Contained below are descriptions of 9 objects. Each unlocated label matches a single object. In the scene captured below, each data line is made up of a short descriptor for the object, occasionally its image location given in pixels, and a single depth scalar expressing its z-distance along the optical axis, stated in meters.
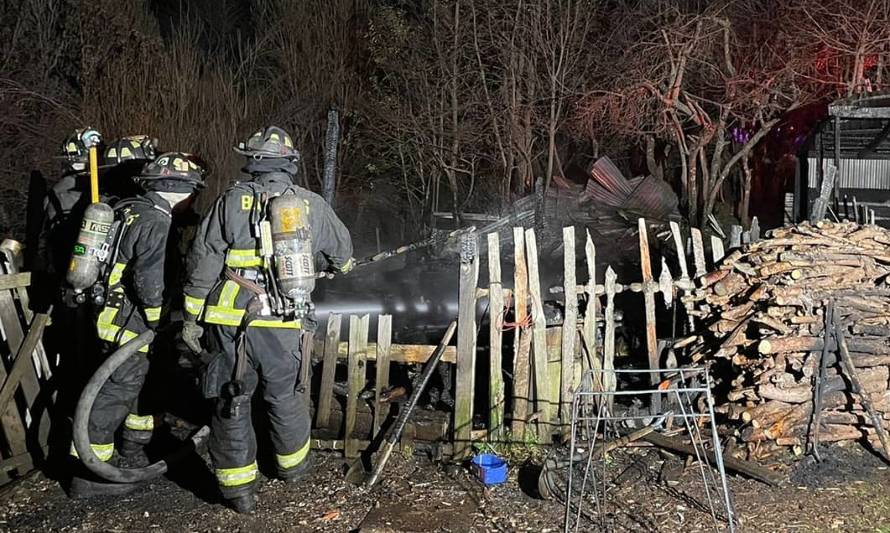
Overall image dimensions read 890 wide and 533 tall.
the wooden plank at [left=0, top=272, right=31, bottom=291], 5.70
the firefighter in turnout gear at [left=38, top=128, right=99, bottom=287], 5.96
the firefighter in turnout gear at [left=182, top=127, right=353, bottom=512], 4.87
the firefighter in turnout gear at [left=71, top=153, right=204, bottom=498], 5.27
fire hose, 5.03
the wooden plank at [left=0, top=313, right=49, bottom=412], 5.66
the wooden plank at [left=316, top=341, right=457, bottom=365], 5.89
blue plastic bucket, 5.35
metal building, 12.21
